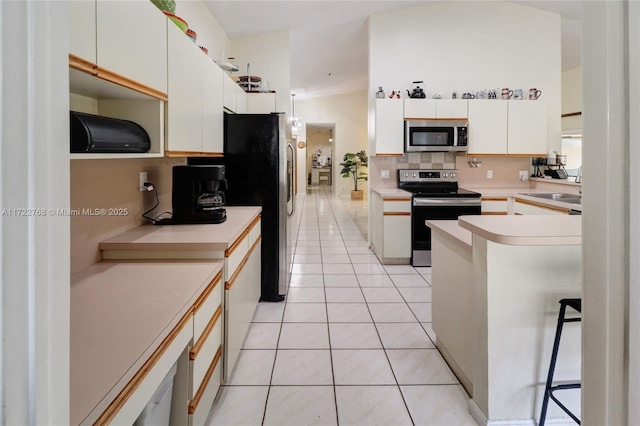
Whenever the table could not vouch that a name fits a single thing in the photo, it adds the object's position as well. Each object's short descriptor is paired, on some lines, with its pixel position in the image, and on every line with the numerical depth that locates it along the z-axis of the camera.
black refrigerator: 3.26
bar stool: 1.62
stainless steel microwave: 4.73
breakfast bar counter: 1.73
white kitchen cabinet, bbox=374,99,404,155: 4.79
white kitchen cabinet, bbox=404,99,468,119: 4.78
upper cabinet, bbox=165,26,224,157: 1.92
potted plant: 11.12
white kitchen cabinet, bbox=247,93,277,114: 4.30
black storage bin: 1.27
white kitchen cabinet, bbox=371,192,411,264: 4.55
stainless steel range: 4.42
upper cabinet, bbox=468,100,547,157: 4.78
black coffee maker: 2.40
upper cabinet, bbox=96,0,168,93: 1.29
